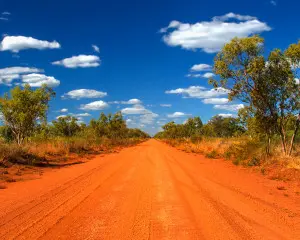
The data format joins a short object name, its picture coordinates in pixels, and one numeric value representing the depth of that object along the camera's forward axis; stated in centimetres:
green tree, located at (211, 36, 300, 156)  1576
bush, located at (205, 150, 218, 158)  2249
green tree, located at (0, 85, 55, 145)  2111
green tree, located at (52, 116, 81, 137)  5209
